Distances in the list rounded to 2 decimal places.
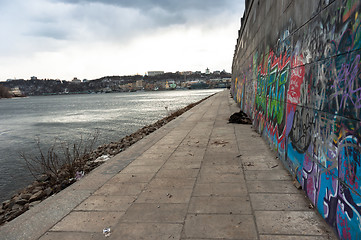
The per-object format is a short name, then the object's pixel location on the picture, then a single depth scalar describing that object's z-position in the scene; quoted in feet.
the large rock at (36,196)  17.53
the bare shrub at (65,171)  20.45
